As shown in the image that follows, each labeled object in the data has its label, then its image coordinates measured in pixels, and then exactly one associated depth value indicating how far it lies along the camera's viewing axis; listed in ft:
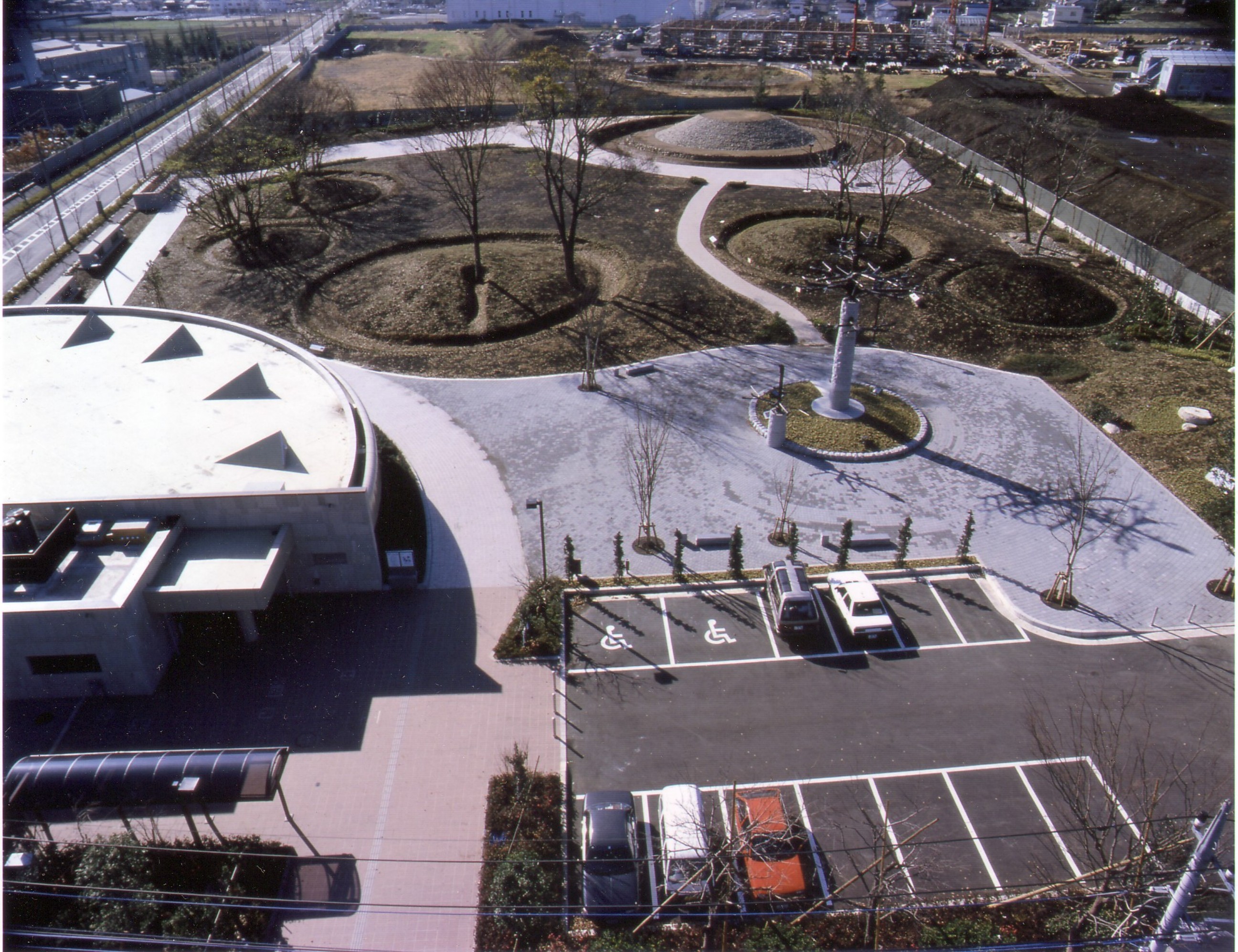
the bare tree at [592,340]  108.88
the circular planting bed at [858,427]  96.12
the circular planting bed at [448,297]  124.88
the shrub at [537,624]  71.20
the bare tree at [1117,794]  44.68
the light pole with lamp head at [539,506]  75.92
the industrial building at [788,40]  357.00
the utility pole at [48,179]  156.04
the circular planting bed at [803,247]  144.46
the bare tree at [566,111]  122.01
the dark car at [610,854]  51.26
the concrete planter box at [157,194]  175.01
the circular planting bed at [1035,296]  126.62
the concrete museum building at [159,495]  65.62
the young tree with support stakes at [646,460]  83.30
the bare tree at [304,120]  175.83
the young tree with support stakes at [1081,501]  75.97
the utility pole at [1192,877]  33.47
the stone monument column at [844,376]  94.32
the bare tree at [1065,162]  155.43
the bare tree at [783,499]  83.61
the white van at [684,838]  51.11
